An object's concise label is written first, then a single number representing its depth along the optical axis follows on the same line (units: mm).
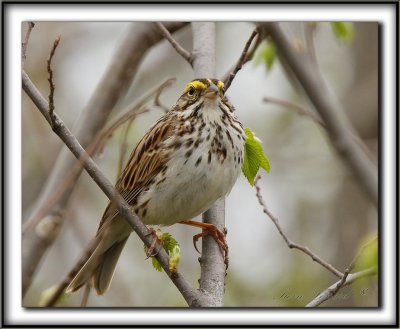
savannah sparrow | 7129
